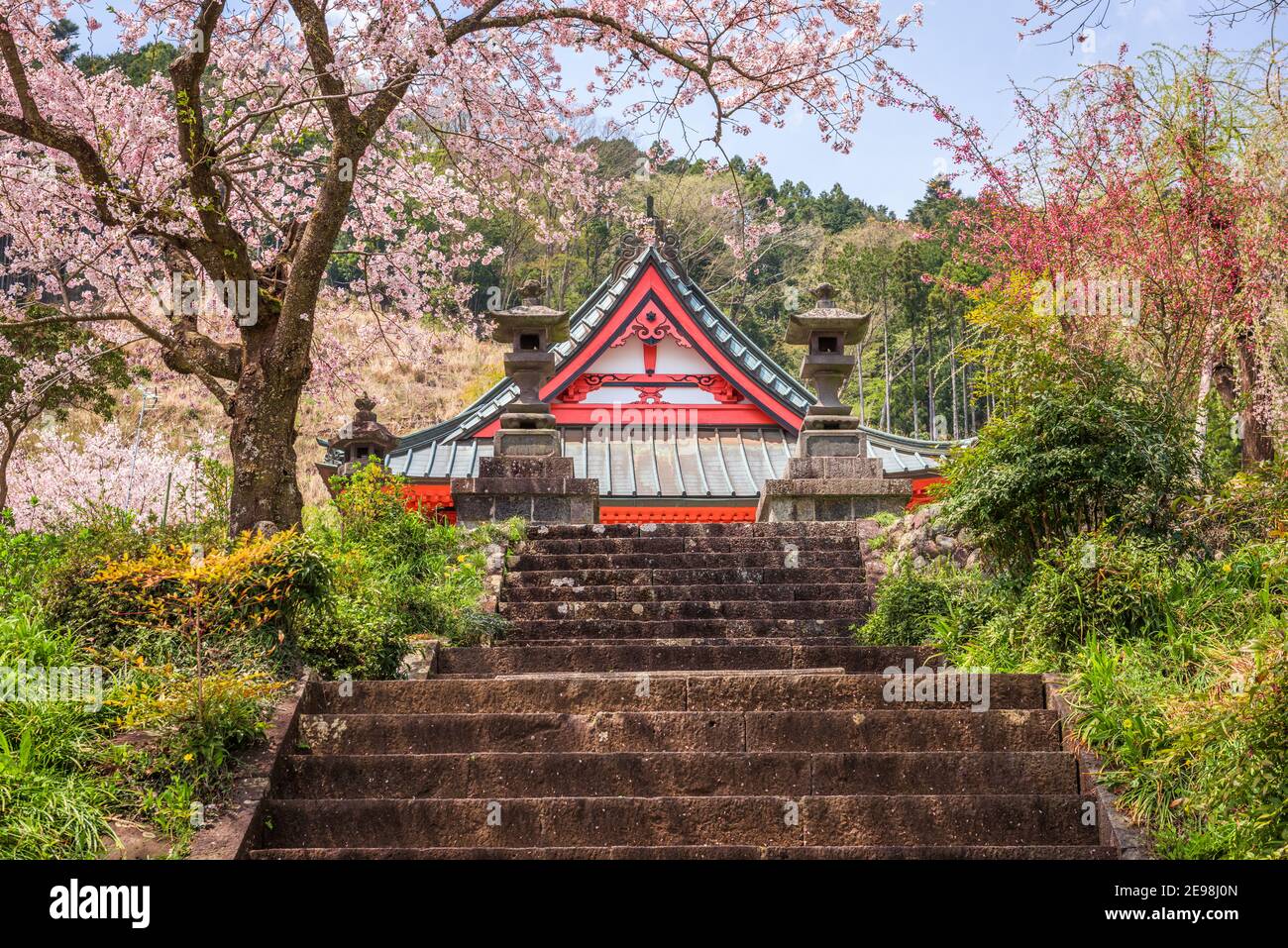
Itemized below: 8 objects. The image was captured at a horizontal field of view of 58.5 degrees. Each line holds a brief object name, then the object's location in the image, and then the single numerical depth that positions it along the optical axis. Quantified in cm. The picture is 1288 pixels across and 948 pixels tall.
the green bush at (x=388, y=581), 746
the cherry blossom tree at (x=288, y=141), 923
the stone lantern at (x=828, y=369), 1296
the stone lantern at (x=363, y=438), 1565
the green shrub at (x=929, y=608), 834
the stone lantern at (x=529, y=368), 1266
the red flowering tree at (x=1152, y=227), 1248
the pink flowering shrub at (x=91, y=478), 1931
